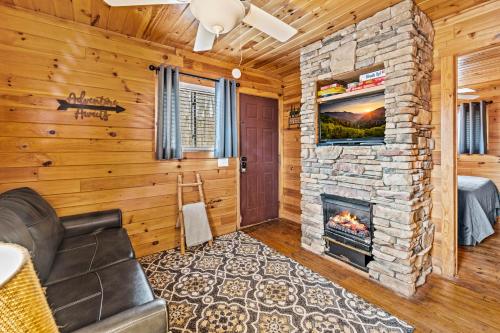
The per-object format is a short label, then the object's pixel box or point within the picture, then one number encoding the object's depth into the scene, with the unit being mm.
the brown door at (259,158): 3932
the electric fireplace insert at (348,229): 2533
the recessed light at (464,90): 4404
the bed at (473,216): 3117
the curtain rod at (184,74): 2943
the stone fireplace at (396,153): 2197
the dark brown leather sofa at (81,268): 1098
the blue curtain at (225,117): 3441
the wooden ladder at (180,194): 3038
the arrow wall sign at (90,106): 2500
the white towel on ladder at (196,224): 3111
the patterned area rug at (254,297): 1840
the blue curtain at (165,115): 2951
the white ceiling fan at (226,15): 1494
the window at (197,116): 3285
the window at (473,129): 4930
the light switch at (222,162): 3592
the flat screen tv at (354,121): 2477
